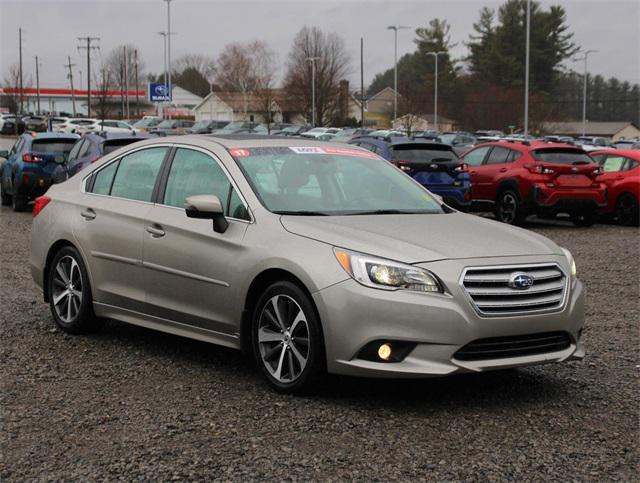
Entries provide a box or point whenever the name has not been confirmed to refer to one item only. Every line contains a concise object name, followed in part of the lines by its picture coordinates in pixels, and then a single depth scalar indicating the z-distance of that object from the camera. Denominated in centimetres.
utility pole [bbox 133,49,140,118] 11621
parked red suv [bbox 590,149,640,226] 1841
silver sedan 516
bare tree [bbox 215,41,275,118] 10412
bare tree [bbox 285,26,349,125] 7712
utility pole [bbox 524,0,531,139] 4397
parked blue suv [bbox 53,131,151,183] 1680
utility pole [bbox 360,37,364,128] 7562
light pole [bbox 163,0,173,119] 6166
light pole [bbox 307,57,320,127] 7407
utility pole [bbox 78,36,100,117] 7888
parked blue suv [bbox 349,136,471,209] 1670
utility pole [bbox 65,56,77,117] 11633
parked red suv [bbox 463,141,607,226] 1720
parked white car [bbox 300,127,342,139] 5601
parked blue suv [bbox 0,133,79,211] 1934
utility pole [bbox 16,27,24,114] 9080
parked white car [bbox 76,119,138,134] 5963
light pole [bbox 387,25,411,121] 7569
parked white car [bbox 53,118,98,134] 6155
